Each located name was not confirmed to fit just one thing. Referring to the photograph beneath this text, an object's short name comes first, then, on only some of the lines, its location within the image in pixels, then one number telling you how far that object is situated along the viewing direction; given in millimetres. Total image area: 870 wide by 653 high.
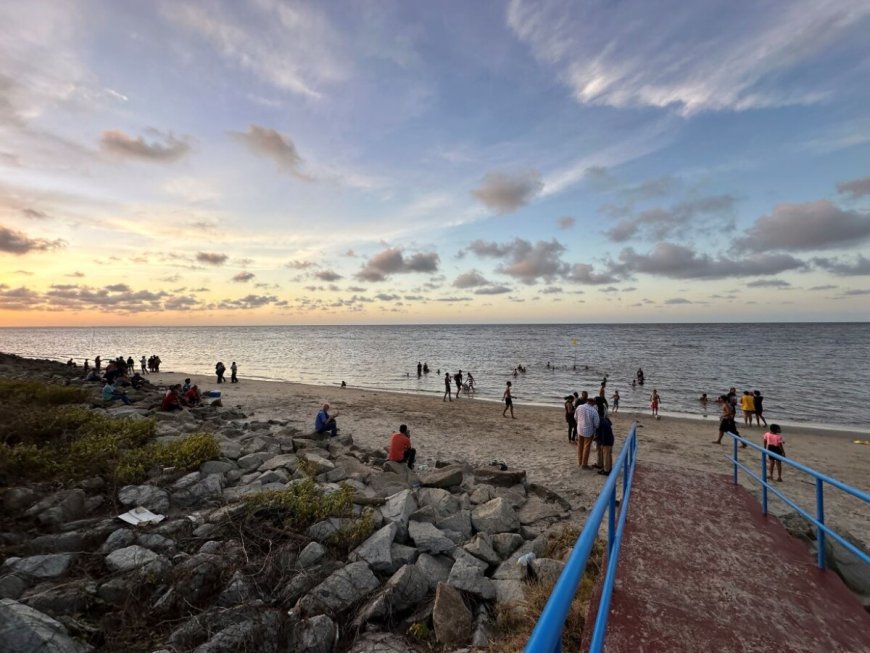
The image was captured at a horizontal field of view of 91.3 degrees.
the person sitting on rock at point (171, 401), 15069
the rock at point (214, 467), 8298
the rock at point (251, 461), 9031
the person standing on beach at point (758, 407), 18938
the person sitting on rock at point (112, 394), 15666
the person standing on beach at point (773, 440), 10766
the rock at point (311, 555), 5297
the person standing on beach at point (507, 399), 21191
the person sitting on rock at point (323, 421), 13398
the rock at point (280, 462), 8891
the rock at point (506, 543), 6177
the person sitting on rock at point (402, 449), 10828
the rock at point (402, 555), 5488
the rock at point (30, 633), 3688
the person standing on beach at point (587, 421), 11375
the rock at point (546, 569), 4957
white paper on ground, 6203
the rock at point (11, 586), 4469
